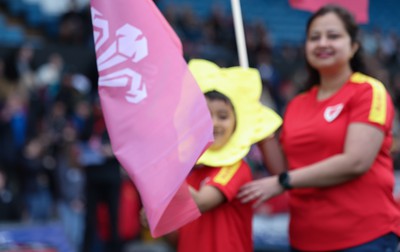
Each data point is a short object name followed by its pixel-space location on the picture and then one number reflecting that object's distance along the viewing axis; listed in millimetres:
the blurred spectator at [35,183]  18297
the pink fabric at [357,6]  8406
